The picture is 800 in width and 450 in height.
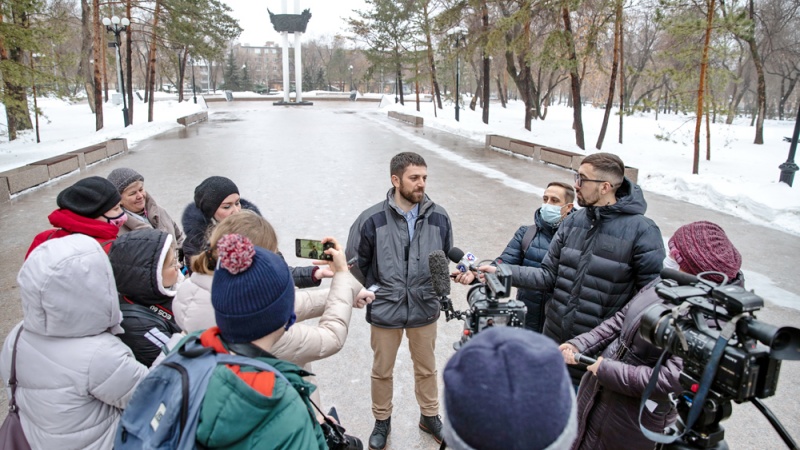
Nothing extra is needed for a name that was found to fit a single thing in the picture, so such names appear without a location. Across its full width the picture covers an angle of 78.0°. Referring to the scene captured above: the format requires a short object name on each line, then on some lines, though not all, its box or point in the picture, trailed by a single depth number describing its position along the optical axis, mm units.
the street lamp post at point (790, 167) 11844
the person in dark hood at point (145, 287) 2381
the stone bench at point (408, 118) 28000
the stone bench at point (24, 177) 10216
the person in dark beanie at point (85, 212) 3166
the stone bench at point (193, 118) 26484
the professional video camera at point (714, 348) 1598
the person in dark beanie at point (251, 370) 1272
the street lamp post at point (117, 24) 22031
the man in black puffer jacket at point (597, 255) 2838
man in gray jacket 3334
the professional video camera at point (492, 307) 2012
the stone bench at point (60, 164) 11951
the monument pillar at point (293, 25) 54156
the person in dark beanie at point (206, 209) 3418
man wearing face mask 3588
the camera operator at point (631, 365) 2240
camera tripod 1716
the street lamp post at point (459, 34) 25294
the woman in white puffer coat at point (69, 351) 1877
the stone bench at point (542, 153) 14039
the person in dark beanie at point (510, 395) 1107
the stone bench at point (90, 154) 13742
